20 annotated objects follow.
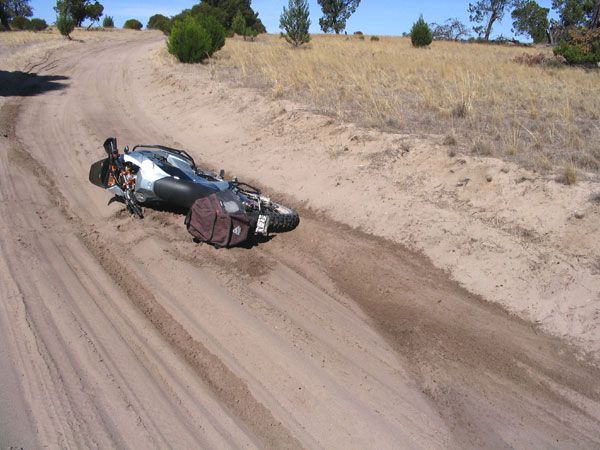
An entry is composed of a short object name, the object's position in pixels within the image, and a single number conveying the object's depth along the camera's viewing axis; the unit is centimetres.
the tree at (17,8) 6638
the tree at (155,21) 5368
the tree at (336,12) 5832
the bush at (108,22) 5366
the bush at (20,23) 5354
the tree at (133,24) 5604
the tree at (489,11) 5548
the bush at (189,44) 1953
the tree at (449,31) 5262
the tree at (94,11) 4726
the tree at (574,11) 3231
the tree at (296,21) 2950
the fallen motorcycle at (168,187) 711
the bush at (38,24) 5296
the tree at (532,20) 4485
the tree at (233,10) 4338
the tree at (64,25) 3484
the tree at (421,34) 3556
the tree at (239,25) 4044
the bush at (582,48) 2108
